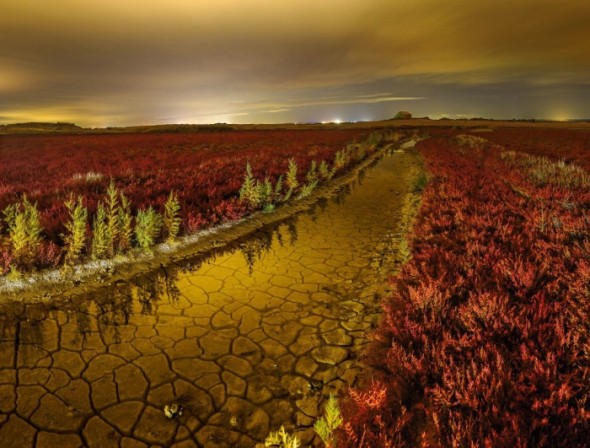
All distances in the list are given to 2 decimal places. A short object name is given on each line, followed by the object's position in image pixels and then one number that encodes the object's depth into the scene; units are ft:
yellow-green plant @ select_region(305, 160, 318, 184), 45.38
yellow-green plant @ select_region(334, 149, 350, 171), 58.00
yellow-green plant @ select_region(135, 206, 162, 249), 21.29
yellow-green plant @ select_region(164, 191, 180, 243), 23.11
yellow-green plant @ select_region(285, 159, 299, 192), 39.97
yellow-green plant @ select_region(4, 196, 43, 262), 17.85
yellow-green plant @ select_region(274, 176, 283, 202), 35.55
